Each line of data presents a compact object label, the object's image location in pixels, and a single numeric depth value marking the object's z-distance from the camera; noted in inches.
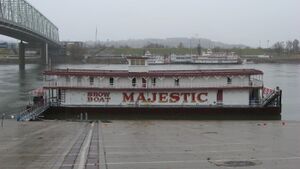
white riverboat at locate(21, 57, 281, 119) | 1765.5
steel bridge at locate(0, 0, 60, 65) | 4011.8
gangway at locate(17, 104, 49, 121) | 1561.5
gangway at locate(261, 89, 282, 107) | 1738.8
